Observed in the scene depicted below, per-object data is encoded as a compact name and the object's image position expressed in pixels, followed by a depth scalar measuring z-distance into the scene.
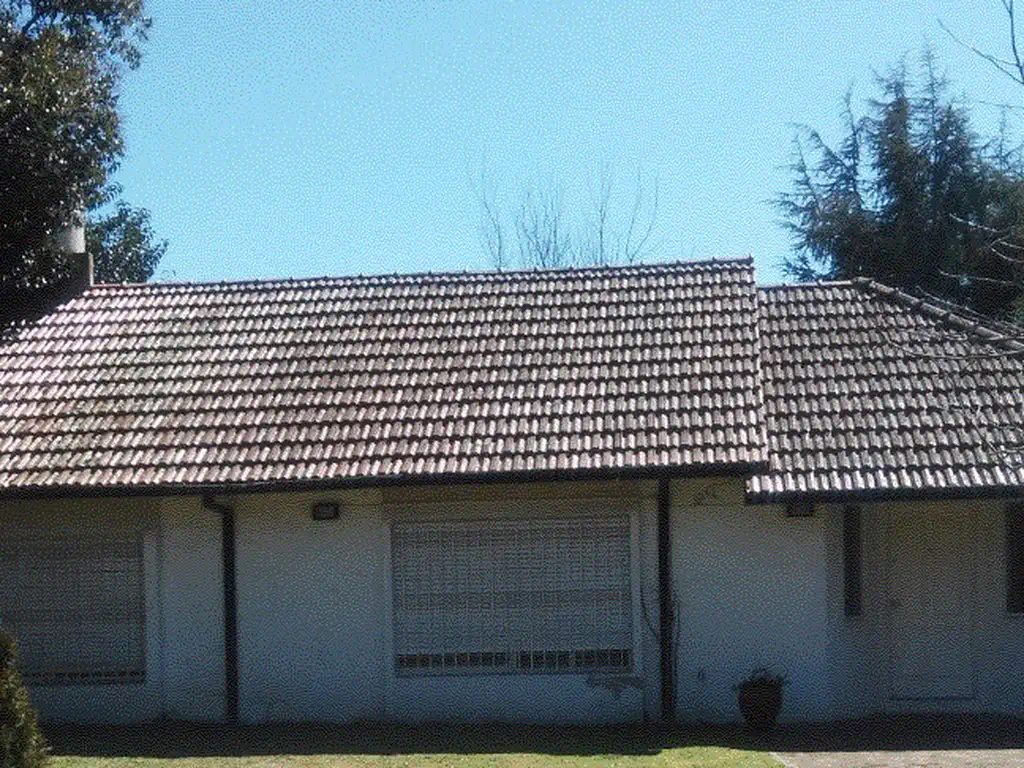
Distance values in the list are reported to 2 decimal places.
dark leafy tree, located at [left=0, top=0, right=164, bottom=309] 19.84
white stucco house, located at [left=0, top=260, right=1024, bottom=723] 15.27
